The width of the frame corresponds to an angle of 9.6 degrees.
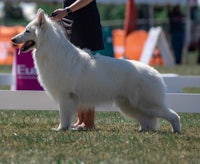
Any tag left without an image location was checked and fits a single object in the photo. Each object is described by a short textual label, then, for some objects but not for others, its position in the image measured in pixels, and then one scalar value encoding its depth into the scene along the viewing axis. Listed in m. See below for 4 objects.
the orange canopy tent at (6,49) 44.33
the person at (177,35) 46.46
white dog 13.99
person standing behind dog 14.89
